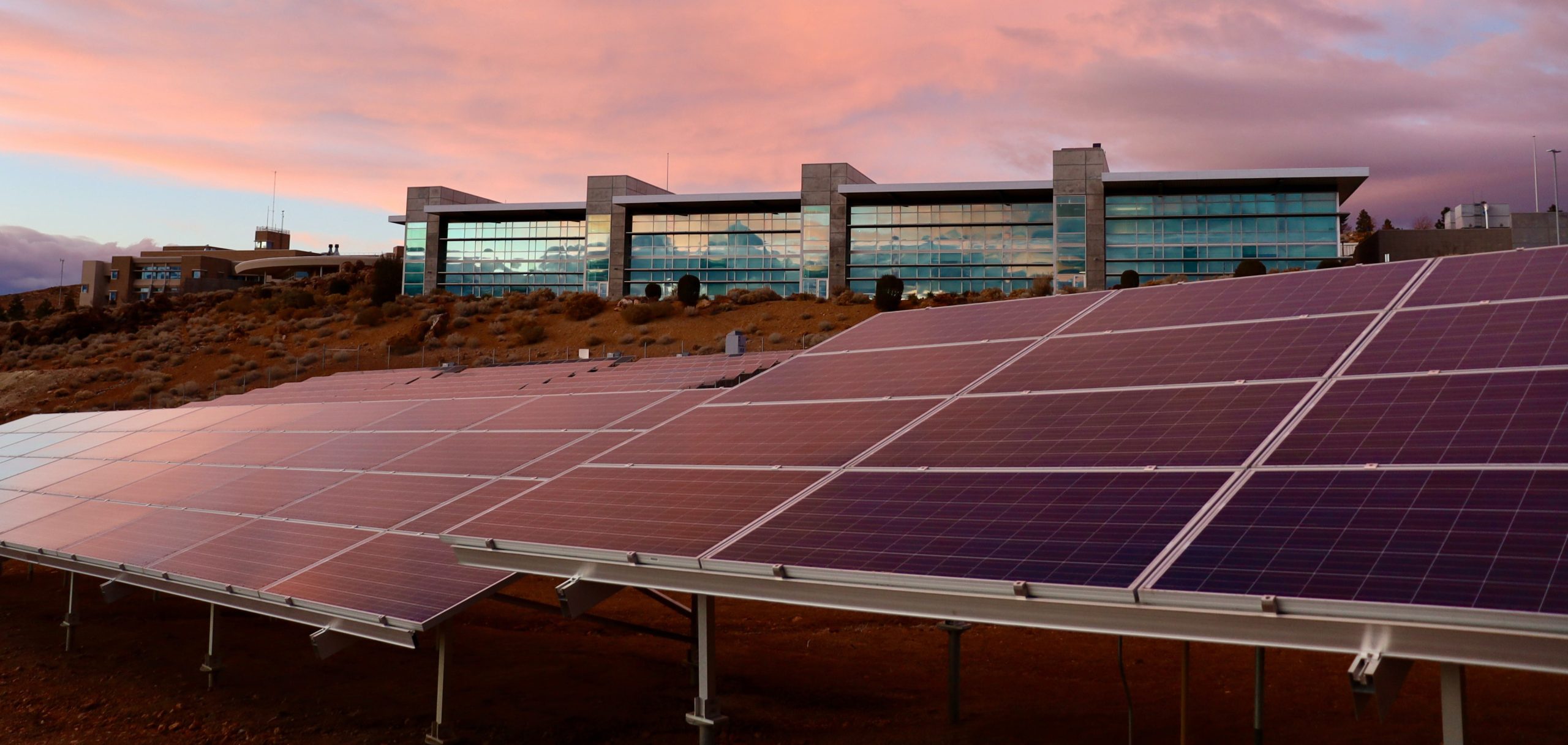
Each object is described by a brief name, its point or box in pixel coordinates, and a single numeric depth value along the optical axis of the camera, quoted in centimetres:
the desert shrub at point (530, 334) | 7681
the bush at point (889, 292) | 7175
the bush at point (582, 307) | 8200
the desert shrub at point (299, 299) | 9456
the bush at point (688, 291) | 8081
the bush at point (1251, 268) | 6669
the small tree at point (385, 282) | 9231
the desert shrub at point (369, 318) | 8594
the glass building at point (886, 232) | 7669
